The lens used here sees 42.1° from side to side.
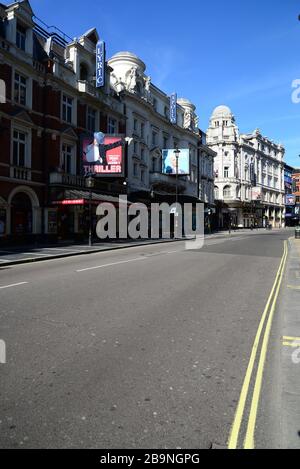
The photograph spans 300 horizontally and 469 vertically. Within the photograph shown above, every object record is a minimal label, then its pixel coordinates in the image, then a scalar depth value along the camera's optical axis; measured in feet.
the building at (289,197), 365.05
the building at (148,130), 131.75
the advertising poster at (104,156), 102.73
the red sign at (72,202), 86.74
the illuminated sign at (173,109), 164.25
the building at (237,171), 266.98
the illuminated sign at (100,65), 105.81
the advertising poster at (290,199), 362.94
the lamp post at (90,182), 80.89
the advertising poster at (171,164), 155.63
